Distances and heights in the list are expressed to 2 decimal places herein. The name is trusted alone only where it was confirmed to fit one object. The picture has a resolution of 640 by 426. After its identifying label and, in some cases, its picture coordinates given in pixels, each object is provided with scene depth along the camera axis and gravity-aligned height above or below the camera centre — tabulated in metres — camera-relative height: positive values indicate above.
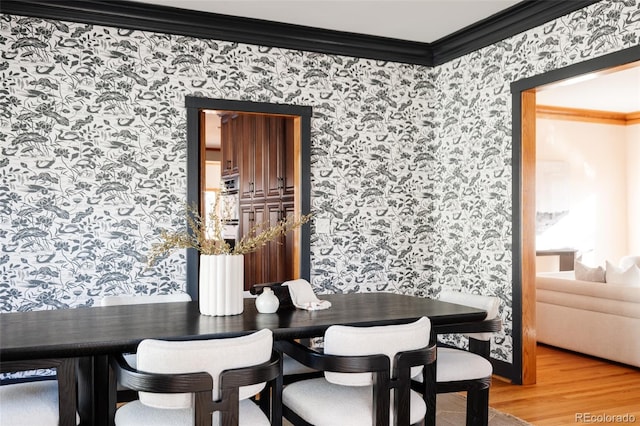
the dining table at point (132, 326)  2.17 -0.47
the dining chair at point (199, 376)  1.98 -0.56
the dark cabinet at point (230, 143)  6.88 +0.88
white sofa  4.95 -0.93
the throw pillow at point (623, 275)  5.06 -0.53
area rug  3.63 -1.29
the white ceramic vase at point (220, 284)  2.74 -0.32
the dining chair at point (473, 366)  2.83 -0.75
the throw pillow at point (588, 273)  5.36 -0.54
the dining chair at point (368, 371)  2.25 -0.61
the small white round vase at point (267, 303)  2.83 -0.43
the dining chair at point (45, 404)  2.09 -0.70
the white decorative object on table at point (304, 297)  3.01 -0.43
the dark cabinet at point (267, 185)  5.67 +0.30
